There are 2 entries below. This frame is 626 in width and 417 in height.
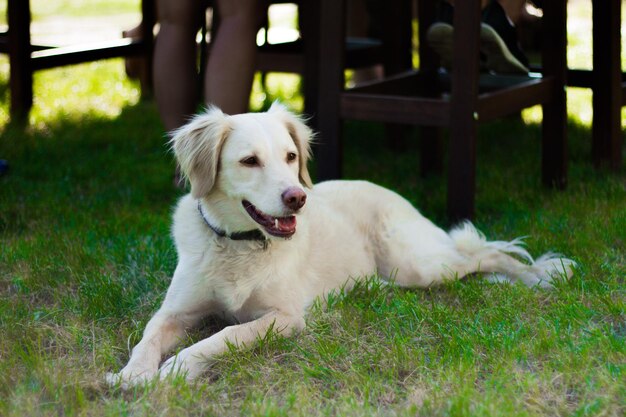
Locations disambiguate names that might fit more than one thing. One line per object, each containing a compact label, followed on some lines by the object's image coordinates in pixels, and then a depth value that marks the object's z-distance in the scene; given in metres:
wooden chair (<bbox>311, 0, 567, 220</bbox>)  7.51
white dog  5.30
